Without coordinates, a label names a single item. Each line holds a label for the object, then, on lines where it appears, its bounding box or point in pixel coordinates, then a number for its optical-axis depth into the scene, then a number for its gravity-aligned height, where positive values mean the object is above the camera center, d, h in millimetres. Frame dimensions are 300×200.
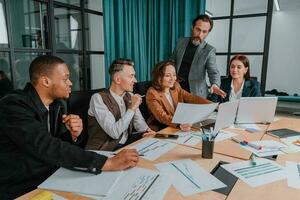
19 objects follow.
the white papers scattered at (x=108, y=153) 1203 -479
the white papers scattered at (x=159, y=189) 845 -480
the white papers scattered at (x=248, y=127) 1718 -492
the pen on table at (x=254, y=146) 1345 -484
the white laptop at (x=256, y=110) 1785 -376
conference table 868 -491
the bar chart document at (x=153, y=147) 1235 -488
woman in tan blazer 2016 -329
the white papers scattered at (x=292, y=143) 1337 -493
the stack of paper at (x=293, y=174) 962 -490
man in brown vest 1670 -374
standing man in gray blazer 2426 -4
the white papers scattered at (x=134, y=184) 850 -478
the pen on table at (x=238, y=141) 1421 -489
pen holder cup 1196 -439
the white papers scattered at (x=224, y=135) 1519 -493
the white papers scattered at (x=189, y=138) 1445 -492
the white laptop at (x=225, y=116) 1553 -377
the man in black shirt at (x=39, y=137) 1003 -356
